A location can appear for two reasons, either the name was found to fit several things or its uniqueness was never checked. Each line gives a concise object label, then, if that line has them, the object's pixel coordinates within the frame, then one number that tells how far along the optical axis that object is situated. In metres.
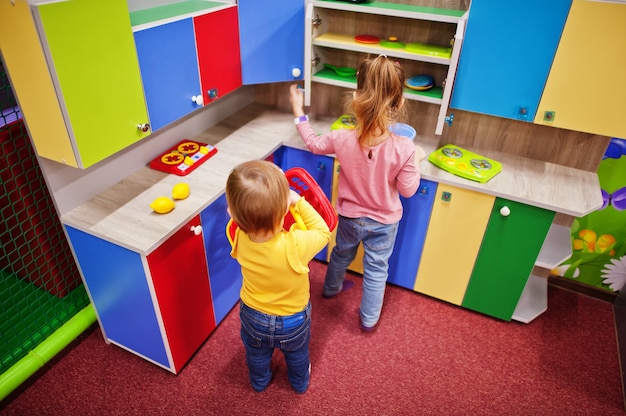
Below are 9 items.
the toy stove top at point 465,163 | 1.95
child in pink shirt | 1.62
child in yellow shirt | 1.31
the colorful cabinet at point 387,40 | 1.86
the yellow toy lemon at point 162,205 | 1.66
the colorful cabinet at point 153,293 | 1.62
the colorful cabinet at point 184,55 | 1.62
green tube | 1.79
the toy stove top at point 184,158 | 1.93
